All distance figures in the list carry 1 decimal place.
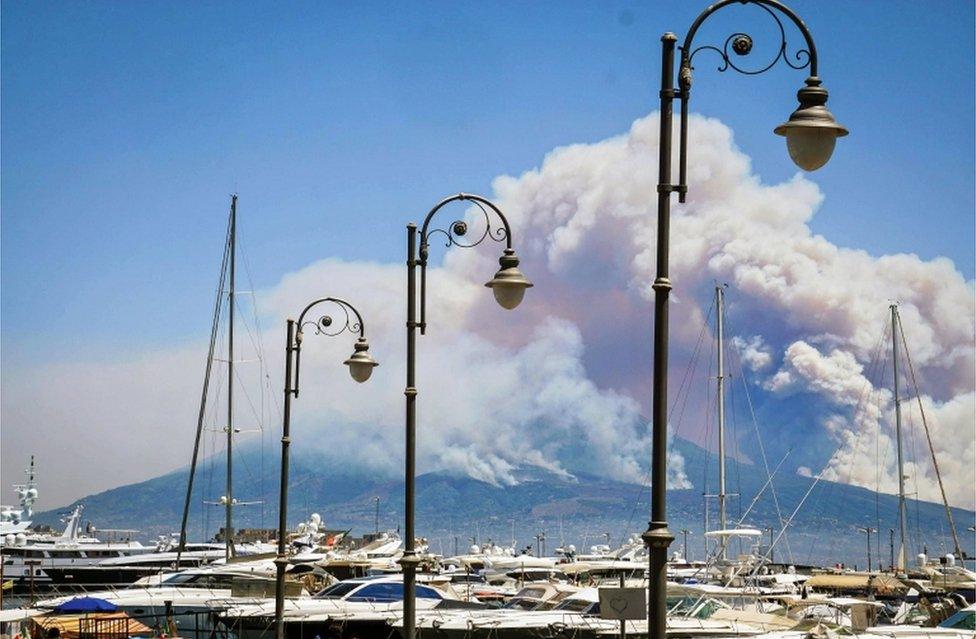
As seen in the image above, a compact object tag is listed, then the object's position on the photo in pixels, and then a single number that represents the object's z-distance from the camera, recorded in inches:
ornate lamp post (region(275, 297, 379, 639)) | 1097.9
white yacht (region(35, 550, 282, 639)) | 1510.8
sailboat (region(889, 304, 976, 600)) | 2357.3
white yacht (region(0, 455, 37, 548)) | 3043.8
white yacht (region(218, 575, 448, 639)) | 1375.5
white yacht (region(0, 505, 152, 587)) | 3065.9
